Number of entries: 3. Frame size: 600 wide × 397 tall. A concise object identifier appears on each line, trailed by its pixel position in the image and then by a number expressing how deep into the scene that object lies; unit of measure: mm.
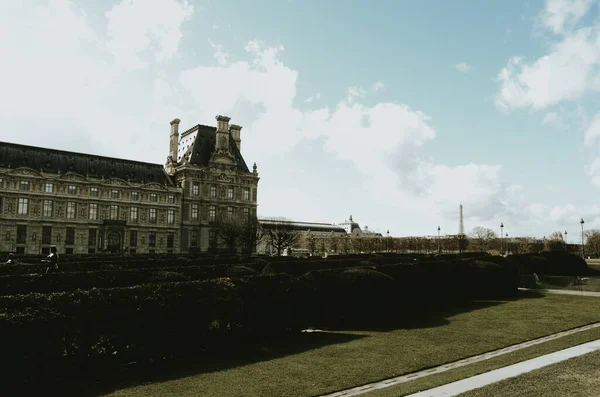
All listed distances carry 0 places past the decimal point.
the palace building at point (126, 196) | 61531
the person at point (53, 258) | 18703
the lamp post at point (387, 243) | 104769
